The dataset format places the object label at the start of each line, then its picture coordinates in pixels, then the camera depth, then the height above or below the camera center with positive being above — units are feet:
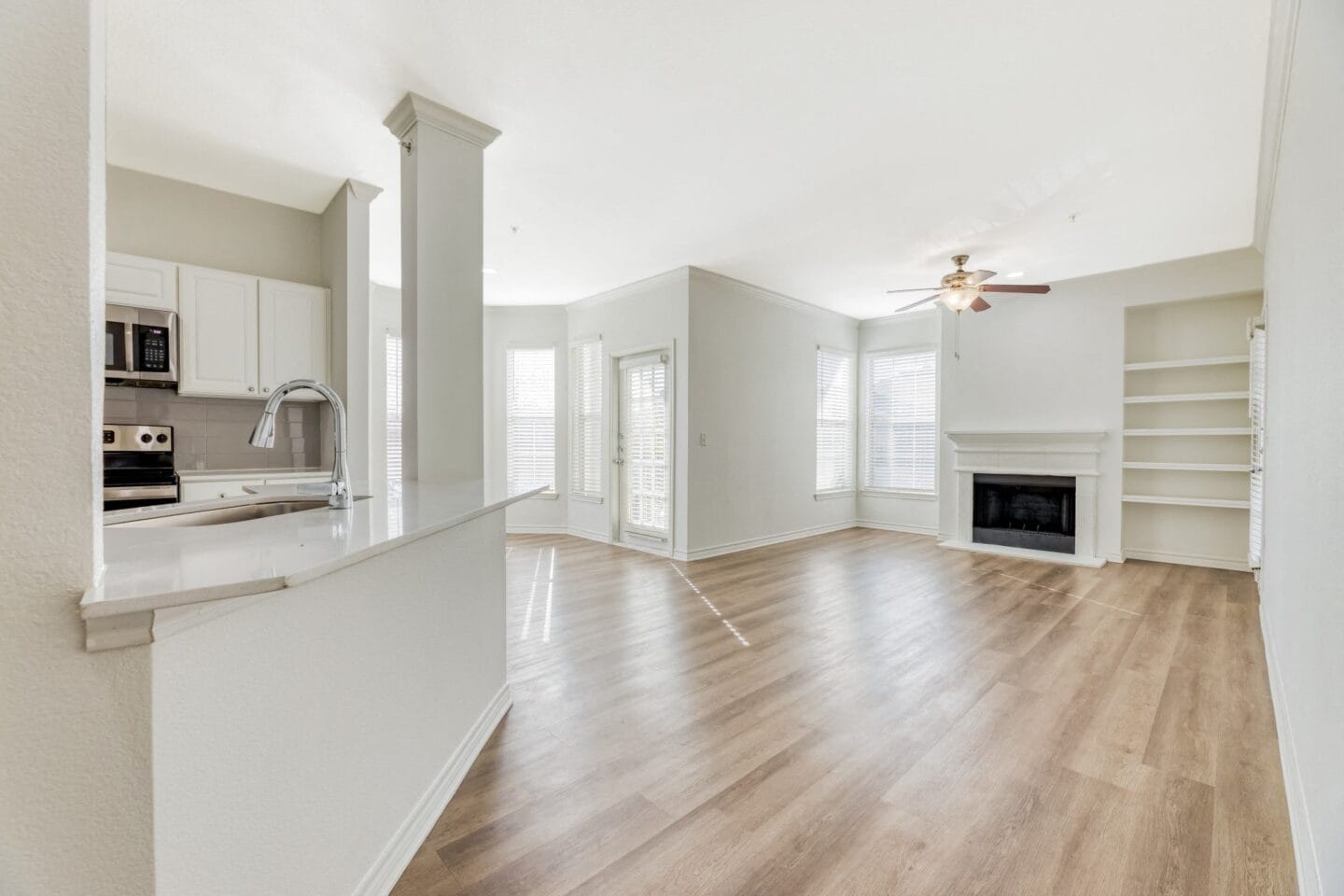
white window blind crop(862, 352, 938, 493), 22.52 +0.77
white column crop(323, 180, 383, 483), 11.80 +2.96
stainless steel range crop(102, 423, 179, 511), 10.11 -0.63
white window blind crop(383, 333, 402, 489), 19.48 +0.97
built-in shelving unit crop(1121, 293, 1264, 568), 16.12 +0.34
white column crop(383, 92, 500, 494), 8.47 +2.22
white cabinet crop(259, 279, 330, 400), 11.84 +2.22
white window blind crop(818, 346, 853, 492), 22.97 +0.79
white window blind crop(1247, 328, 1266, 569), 12.91 -0.01
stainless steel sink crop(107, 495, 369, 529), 6.56 -1.00
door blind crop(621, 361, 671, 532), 18.61 -0.28
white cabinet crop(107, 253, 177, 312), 10.25 +2.84
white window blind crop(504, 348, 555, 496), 22.59 +0.92
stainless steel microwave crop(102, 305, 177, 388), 10.18 +1.60
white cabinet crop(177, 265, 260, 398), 11.01 +2.03
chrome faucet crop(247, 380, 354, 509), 5.17 +0.02
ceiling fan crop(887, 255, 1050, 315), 15.33 +4.30
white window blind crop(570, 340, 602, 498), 21.21 +0.69
